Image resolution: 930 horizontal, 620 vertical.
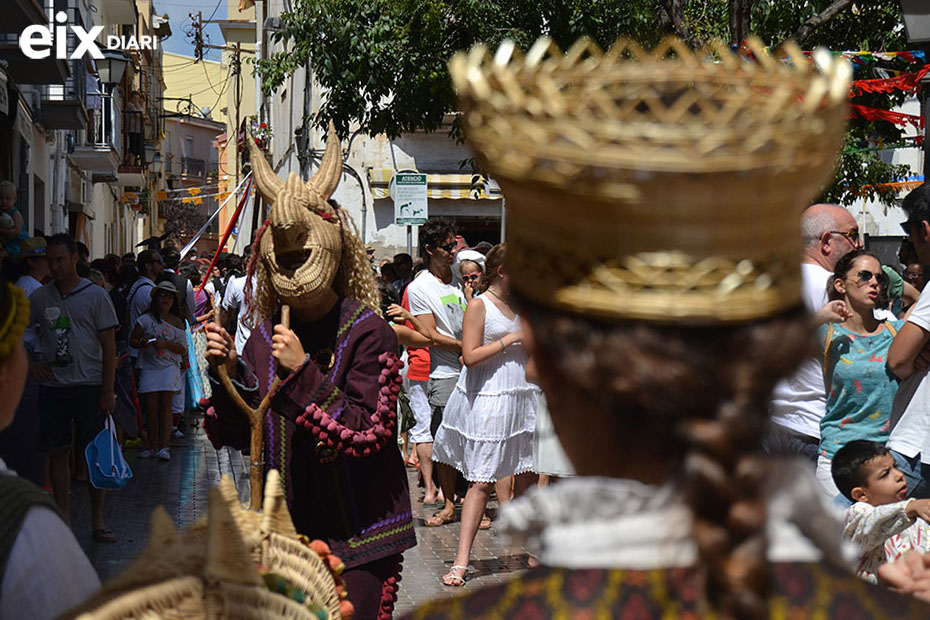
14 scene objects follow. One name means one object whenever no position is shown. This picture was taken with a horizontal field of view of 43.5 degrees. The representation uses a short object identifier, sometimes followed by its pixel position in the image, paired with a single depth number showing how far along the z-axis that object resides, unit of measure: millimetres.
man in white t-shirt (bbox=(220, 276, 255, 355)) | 12805
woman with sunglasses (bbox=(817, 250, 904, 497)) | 5211
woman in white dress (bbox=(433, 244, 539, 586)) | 7008
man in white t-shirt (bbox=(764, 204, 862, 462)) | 5086
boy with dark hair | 4312
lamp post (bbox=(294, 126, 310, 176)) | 21219
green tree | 11016
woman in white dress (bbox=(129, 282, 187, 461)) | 11023
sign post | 13008
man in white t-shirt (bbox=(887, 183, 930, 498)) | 4730
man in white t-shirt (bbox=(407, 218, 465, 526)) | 8586
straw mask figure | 4055
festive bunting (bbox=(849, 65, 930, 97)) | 8250
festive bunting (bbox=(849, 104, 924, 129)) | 8500
